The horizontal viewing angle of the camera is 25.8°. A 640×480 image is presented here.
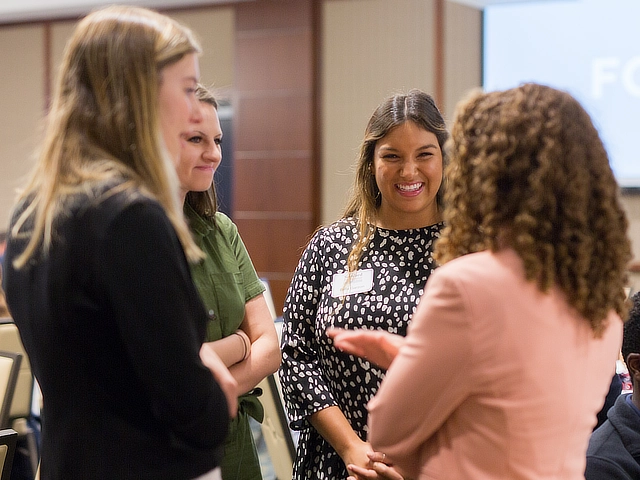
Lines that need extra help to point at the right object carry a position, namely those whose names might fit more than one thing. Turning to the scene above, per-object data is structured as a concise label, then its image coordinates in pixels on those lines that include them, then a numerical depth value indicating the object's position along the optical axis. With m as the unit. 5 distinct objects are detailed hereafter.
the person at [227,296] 2.61
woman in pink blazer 2.12
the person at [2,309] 4.98
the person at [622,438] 2.57
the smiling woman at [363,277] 2.73
